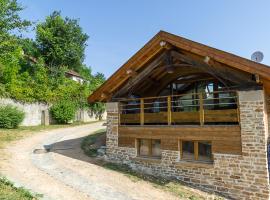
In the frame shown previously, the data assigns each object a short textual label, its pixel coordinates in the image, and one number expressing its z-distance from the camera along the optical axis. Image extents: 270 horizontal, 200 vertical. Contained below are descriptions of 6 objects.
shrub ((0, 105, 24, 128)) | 15.31
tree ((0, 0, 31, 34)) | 16.83
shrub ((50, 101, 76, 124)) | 20.04
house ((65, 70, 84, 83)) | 29.99
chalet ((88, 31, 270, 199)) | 6.94
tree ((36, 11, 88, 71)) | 26.72
